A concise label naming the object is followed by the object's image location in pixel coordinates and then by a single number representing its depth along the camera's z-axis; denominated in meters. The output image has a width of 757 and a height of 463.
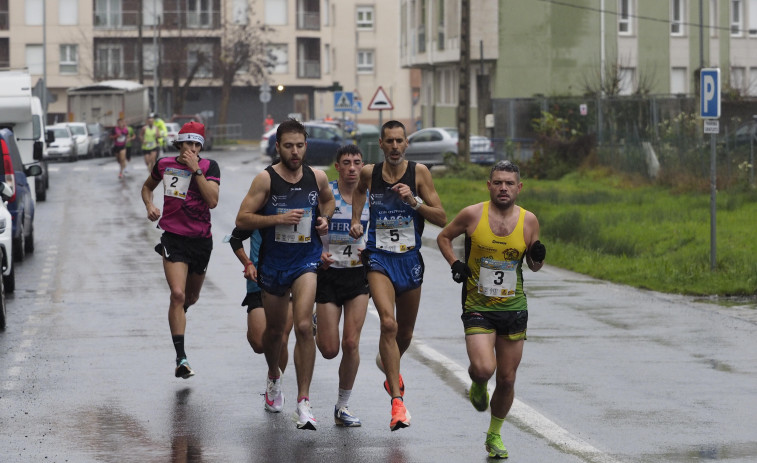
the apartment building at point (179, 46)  94.69
